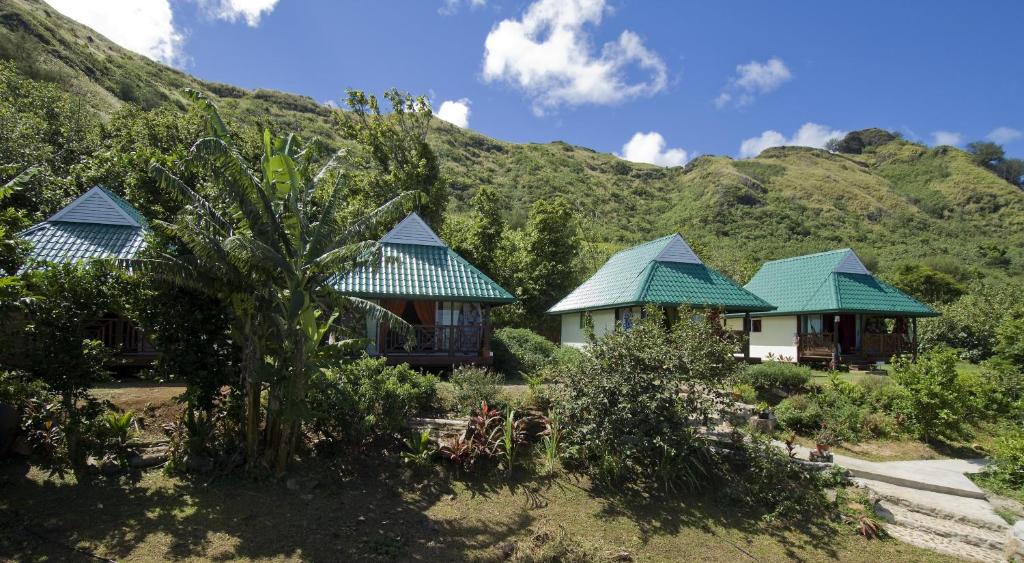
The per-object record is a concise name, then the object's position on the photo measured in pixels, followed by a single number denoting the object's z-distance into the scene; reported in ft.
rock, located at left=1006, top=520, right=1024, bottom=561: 24.16
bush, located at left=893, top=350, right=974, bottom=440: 37.93
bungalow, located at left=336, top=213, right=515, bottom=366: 51.62
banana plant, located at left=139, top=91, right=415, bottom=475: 24.75
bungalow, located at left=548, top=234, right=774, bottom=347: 55.93
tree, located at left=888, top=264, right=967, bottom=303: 127.54
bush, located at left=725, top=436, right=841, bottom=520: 28.35
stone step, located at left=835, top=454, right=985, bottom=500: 29.99
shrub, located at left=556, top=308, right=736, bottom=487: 28.17
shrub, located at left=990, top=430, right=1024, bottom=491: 31.78
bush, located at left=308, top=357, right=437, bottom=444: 29.32
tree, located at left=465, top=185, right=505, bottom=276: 92.11
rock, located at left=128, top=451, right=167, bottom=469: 27.45
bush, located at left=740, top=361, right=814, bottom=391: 48.44
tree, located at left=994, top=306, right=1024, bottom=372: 41.98
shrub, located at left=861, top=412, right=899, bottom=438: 39.83
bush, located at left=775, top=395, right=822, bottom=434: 39.78
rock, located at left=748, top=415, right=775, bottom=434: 37.32
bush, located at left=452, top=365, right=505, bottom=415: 34.27
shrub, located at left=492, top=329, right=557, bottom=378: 58.08
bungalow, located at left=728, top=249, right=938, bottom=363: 66.95
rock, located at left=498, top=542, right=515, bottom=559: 22.57
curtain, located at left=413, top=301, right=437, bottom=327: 55.72
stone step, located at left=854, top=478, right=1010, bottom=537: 26.27
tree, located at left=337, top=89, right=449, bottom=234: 90.22
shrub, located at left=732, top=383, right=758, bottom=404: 43.57
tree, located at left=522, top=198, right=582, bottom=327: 91.25
